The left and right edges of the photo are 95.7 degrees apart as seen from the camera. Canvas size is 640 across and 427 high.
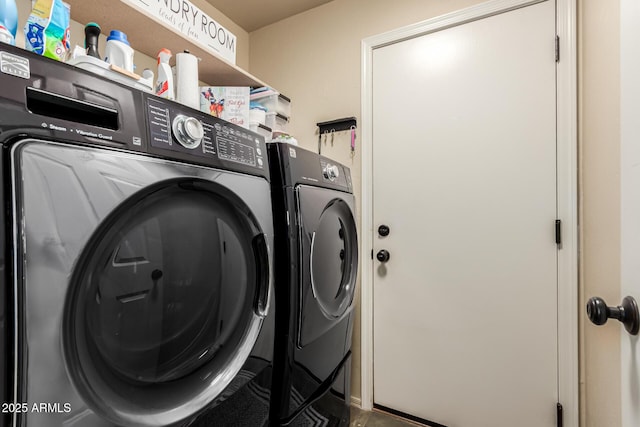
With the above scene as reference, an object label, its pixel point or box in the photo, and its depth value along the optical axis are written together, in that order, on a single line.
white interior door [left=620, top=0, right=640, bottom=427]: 0.55
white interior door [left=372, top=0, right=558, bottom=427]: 1.35
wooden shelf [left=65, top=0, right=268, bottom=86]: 1.13
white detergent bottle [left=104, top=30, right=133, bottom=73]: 0.95
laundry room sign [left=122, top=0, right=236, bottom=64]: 1.21
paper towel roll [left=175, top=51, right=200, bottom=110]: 1.21
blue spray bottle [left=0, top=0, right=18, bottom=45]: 0.68
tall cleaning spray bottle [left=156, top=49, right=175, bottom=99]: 1.13
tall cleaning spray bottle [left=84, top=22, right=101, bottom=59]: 0.92
